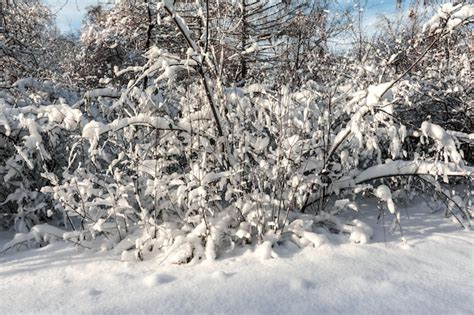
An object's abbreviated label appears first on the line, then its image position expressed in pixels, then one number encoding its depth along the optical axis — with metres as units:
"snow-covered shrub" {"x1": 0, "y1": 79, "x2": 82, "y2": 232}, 2.63
